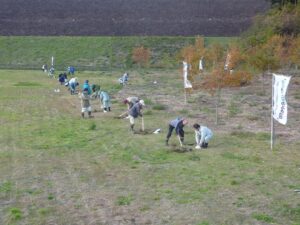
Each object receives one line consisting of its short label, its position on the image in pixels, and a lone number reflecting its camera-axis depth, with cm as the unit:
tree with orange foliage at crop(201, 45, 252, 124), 2314
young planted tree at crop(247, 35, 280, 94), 3341
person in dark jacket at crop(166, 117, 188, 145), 1648
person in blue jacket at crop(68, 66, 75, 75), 4598
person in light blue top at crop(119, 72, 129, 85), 3703
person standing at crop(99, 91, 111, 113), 2420
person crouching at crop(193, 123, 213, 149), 1638
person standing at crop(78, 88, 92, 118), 2230
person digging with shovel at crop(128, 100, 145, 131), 1934
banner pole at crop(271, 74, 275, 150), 1634
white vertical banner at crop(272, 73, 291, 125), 1517
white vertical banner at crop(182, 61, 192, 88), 2480
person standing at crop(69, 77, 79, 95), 3164
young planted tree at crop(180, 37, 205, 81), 3141
